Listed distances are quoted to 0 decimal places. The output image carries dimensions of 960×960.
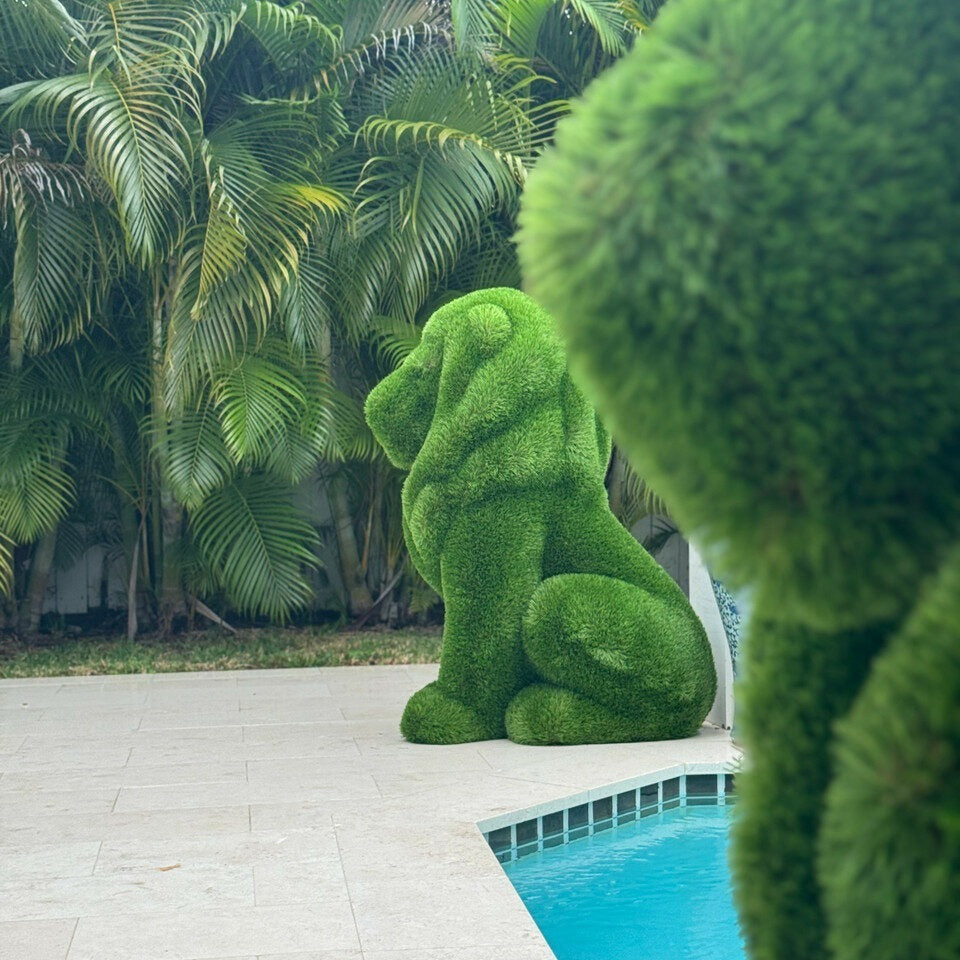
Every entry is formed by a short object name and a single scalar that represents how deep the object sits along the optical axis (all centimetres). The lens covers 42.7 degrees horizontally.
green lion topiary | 547
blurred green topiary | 87
